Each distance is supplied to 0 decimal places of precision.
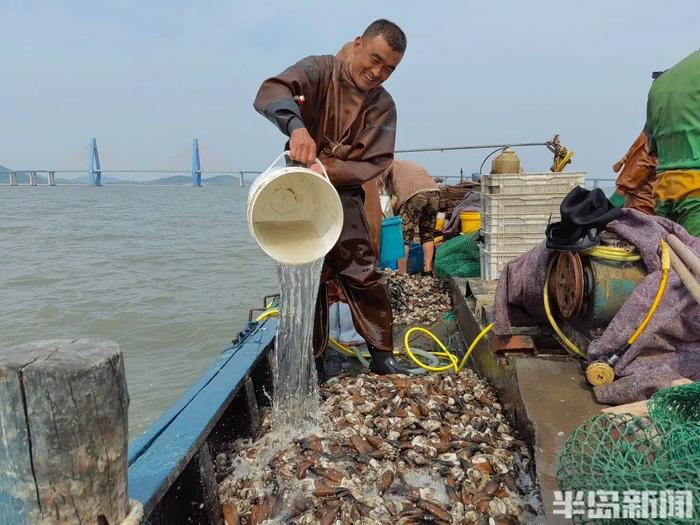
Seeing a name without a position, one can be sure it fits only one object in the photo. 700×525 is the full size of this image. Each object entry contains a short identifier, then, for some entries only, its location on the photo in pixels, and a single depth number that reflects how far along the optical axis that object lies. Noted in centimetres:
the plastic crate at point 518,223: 543
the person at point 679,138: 317
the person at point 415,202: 784
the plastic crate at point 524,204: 538
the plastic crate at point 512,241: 545
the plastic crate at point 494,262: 547
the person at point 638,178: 439
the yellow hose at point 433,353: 402
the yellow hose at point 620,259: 257
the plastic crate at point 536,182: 529
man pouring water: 312
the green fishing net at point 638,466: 146
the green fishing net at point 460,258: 641
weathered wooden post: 126
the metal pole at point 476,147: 875
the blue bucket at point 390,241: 630
